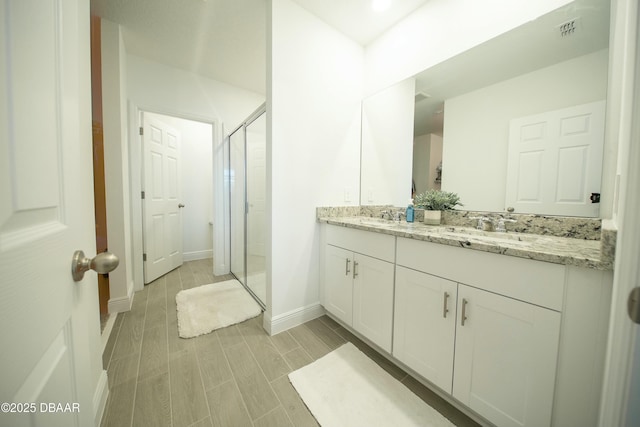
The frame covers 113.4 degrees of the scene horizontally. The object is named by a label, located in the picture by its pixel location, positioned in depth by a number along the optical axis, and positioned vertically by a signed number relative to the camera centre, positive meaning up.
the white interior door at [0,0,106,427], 0.27 -0.04
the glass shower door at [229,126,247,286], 2.46 +0.01
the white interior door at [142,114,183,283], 2.46 +0.01
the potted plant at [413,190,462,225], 1.48 +0.02
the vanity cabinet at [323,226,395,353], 1.28 -0.54
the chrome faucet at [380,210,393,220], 1.84 -0.09
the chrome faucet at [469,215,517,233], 1.24 -0.10
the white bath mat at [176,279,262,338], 1.68 -0.99
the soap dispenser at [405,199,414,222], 1.67 -0.07
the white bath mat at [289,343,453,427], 1.00 -1.02
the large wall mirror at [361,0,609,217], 1.02 +0.65
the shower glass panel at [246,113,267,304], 2.10 -0.06
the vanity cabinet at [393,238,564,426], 0.77 -0.54
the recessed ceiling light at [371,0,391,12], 1.55 +1.49
